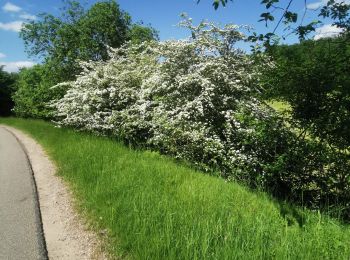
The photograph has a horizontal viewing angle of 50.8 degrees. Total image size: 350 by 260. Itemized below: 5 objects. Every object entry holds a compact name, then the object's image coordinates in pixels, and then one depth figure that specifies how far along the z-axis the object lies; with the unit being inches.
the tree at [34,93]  781.9
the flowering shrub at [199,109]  336.5
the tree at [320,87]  301.7
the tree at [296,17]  207.6
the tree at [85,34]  748.6
